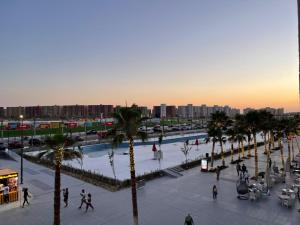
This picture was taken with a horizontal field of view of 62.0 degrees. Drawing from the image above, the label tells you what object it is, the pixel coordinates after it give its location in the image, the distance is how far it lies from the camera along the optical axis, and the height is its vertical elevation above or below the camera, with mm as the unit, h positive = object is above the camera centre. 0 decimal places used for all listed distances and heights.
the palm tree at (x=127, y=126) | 14938 -907
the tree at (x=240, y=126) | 32609 -2433
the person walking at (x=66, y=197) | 19723 -6797
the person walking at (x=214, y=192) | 20938 -6952
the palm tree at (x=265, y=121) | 28109 -1410
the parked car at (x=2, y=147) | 49150 -6919
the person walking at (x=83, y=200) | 19200 -6820
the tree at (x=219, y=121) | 35238 -1600
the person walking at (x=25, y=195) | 19719 -6560
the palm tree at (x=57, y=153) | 13180 -2352
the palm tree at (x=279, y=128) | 34766 -2679
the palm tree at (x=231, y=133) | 38600 -3694
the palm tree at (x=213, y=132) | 34344 -3076
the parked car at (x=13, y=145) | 51391 -6853
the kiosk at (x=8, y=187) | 19938 -6039
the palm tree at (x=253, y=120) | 27906 -1212
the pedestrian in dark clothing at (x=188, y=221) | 14734 -6547
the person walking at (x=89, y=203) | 18766 -6904
